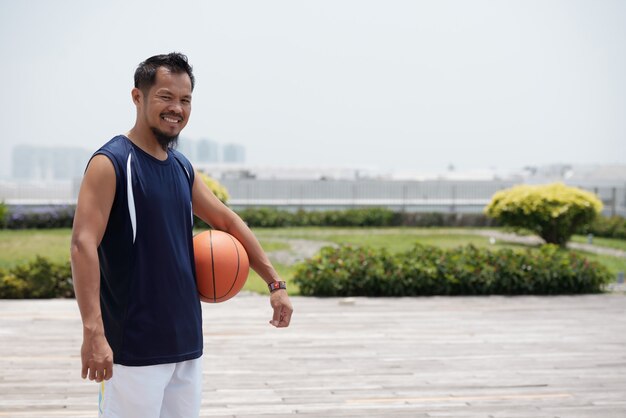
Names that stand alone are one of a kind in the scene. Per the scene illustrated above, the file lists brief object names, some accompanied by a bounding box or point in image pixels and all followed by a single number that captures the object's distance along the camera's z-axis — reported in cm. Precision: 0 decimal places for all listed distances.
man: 254
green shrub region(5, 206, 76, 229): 2189
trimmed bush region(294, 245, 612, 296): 1034
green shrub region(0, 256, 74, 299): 982
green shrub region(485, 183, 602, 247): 1783
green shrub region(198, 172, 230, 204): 2007
